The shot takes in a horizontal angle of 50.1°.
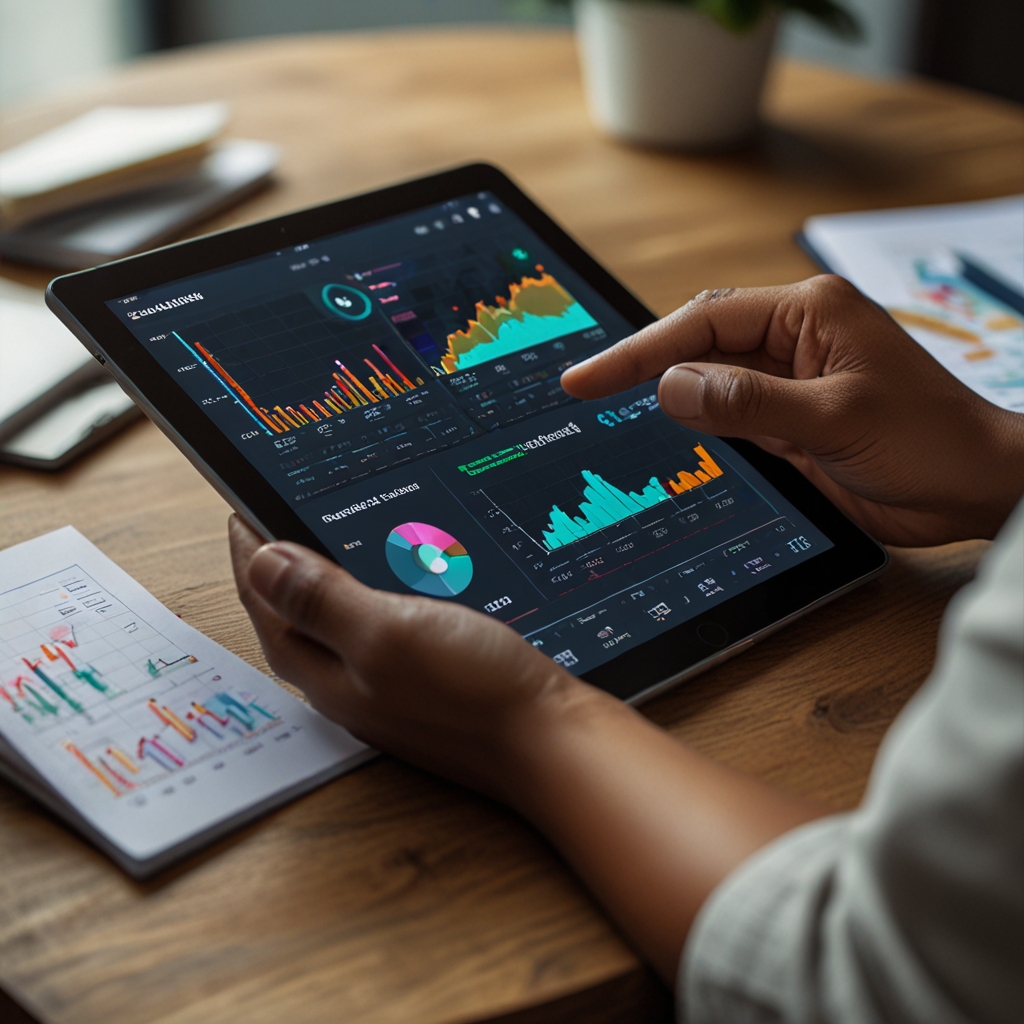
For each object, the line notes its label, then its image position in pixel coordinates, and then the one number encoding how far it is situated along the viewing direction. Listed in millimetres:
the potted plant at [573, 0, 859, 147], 1320
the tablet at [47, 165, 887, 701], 636
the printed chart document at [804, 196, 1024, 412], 996
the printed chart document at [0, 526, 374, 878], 548
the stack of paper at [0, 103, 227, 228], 1194
